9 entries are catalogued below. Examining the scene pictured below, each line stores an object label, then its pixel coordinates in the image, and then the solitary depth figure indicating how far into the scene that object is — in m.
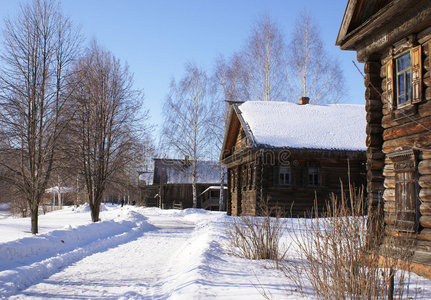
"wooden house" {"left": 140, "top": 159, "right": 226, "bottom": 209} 41.72
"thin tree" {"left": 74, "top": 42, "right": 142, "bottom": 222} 18.64
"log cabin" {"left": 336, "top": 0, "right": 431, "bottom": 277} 6.96
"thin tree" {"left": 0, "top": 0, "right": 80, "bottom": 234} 13.10
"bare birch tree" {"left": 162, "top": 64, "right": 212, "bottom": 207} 32.59
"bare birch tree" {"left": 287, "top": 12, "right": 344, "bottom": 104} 29.42
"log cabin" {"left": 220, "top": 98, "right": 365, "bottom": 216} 18.59
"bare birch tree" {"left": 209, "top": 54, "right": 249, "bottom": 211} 31.77
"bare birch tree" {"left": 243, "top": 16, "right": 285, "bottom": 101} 29.59
